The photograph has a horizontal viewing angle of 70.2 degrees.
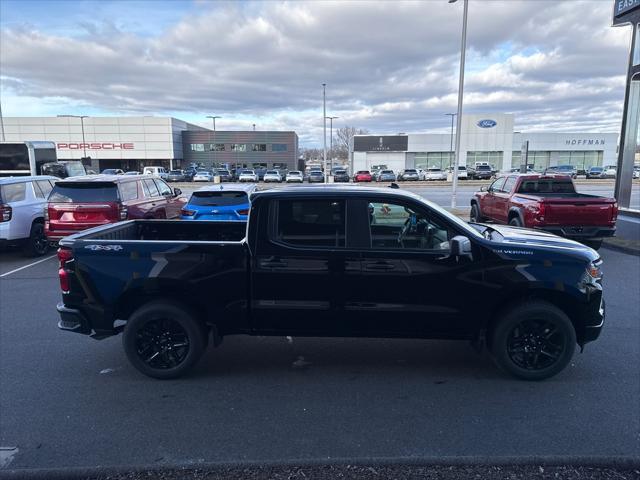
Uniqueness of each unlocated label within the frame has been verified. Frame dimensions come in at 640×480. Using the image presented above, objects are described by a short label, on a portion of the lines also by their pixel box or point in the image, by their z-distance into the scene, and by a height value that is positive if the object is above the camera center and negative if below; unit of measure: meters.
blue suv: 9.45 -0.82
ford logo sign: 67.88 +6.02
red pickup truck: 9.80 -0.96
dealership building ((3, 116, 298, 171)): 68.00 +4.15
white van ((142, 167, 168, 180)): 52.12 -0.72
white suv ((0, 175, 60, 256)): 9.50 -1.01
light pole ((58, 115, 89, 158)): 67.88 +5.58
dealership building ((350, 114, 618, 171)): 68.12 +2.65
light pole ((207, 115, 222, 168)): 78.25 +2.54
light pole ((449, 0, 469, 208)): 17.36 +3.13
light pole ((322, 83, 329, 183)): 40.42 +2.57
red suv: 9.25 -0.81
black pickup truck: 4.14 -1.08
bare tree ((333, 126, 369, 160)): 121.01 +6.24
